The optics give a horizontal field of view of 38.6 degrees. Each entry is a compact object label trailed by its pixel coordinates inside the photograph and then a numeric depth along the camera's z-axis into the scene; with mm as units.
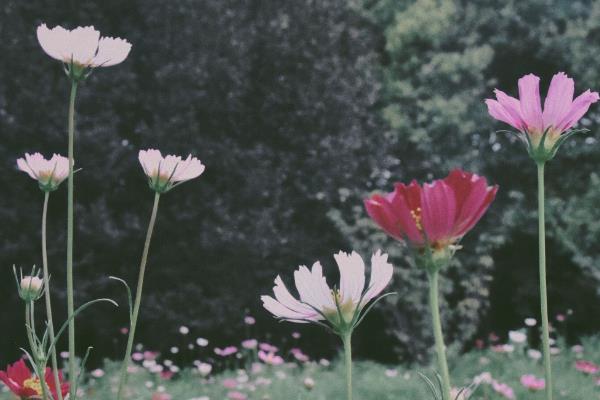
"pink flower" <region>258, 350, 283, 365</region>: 3894
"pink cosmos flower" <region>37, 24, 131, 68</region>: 928
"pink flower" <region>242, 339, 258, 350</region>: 4617
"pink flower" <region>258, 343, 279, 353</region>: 4660
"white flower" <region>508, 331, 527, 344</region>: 4164
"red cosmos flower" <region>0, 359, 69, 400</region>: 951
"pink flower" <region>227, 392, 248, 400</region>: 3338
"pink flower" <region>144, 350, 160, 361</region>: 4605
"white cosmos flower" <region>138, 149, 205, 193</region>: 954
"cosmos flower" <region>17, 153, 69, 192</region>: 994
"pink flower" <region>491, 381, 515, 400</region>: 3240
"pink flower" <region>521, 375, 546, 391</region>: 3178
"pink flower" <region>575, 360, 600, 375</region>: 3850
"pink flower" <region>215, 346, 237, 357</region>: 4423
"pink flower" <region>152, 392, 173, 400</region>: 3100
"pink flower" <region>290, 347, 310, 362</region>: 4738
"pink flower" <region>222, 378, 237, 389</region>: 3665
